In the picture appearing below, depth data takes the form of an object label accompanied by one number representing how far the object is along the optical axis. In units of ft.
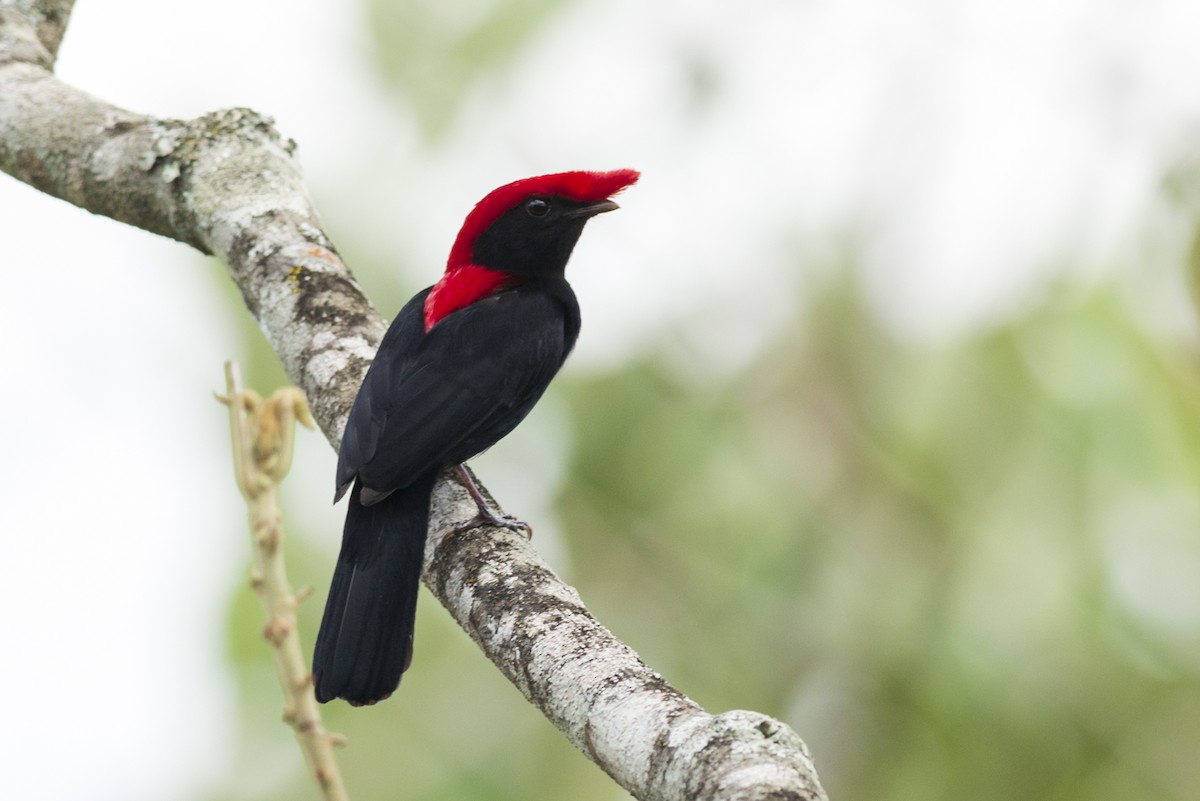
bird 14.08
